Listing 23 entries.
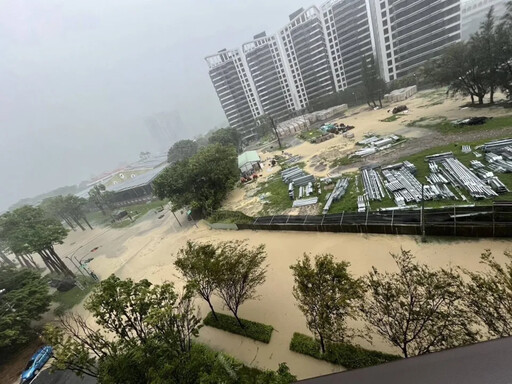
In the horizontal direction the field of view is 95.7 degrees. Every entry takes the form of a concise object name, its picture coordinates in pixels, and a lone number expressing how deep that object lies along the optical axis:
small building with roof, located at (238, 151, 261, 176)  47.59
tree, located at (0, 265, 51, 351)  19.14
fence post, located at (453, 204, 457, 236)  16.11
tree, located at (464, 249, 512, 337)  7.91
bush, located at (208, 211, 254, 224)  28.77
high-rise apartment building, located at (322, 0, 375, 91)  74.75
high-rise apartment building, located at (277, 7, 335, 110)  82.19
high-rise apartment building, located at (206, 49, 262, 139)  92.31
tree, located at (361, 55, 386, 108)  59.88
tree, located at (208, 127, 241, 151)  71.31
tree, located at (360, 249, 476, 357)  8.69
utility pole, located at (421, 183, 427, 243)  16.41
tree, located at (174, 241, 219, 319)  13.62
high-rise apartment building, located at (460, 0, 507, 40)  109.56
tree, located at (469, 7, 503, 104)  29.98
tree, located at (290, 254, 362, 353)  10.38
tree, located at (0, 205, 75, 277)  29.33
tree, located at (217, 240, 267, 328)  13.69
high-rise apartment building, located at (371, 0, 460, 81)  62.12
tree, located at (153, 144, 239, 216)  36.00
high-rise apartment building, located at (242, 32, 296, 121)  90.62
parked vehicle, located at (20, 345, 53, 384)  17.39
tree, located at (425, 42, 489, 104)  32.25
